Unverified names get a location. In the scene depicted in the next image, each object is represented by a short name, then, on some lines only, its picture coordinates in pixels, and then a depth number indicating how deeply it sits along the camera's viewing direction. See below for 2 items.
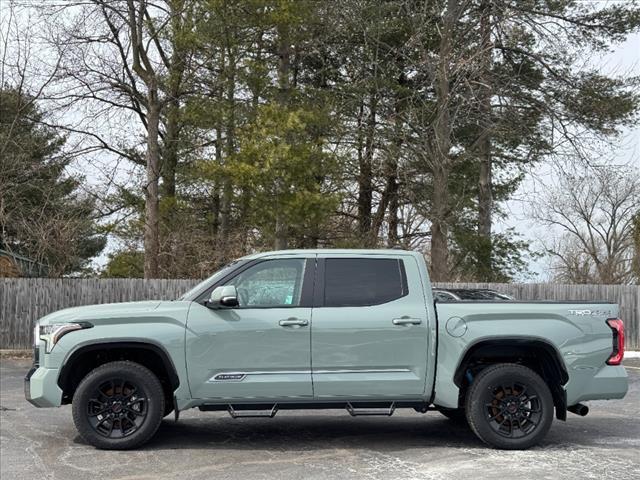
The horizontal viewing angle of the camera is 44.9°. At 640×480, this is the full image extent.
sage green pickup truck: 7.24
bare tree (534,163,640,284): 44.09
